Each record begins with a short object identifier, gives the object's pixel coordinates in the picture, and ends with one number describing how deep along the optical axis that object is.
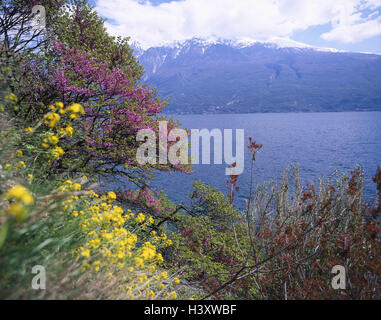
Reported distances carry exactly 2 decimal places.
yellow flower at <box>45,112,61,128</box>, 2.42
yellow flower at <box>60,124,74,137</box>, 3.08
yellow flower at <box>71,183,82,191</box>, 3.25
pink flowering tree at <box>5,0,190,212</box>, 7.11
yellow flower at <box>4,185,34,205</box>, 1.37
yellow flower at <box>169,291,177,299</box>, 3.19
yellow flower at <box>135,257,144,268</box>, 2.82
